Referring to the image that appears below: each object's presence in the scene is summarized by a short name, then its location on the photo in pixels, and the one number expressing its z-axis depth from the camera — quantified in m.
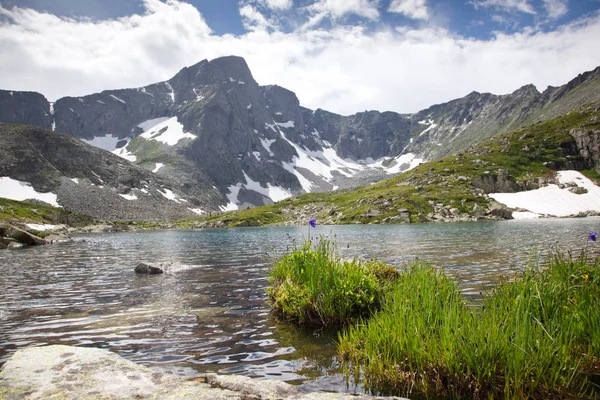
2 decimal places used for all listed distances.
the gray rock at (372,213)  146.75
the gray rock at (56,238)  69.47
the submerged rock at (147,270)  26.69
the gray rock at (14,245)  50.56
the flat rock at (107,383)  5.20
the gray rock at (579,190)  147.50
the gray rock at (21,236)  54.66
